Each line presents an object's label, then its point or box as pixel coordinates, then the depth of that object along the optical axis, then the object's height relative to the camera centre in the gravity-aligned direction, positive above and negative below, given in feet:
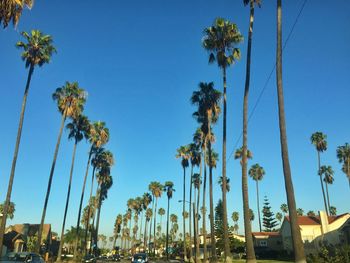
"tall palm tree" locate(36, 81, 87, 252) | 131.75 +59.55
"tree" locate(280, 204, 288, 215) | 446.60 +71.09
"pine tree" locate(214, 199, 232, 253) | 220.43 +32.52
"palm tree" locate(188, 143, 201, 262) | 187.93 +57.35
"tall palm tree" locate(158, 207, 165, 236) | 449.89 +65.29
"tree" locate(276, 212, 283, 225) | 470.68 +64.20
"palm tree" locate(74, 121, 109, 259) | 176.14 +62.44
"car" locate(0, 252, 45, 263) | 55.62 +0.77
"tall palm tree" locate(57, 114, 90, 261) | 152.56 +56.84
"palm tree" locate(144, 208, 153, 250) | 404.49 +56.10
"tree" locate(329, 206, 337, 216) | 410.72 +63.95
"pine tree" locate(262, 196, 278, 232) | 356.59 +43.50
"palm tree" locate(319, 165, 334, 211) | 286.07 +73.55
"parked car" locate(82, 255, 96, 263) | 157.15 +1.79
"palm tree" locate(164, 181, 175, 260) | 292.81 +60.74
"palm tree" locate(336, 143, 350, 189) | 236.67 +72.96
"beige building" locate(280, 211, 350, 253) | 178.38 +18.51
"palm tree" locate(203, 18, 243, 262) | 93.71 +57.69
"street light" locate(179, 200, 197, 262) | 166.97 +16.91
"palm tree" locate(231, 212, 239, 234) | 449.48 +59.94
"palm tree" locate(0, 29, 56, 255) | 104.17 +61.40
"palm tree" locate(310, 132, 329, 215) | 234.17 +80.46
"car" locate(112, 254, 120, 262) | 255.78 +3.93
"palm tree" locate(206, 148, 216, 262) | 113.24 +18.00
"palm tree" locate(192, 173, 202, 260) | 162.32 +34.68
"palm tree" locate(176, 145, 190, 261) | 208.56 +62.08
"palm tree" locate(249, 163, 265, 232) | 313.53 +80.40
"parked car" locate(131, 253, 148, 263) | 126.41 +2.05
